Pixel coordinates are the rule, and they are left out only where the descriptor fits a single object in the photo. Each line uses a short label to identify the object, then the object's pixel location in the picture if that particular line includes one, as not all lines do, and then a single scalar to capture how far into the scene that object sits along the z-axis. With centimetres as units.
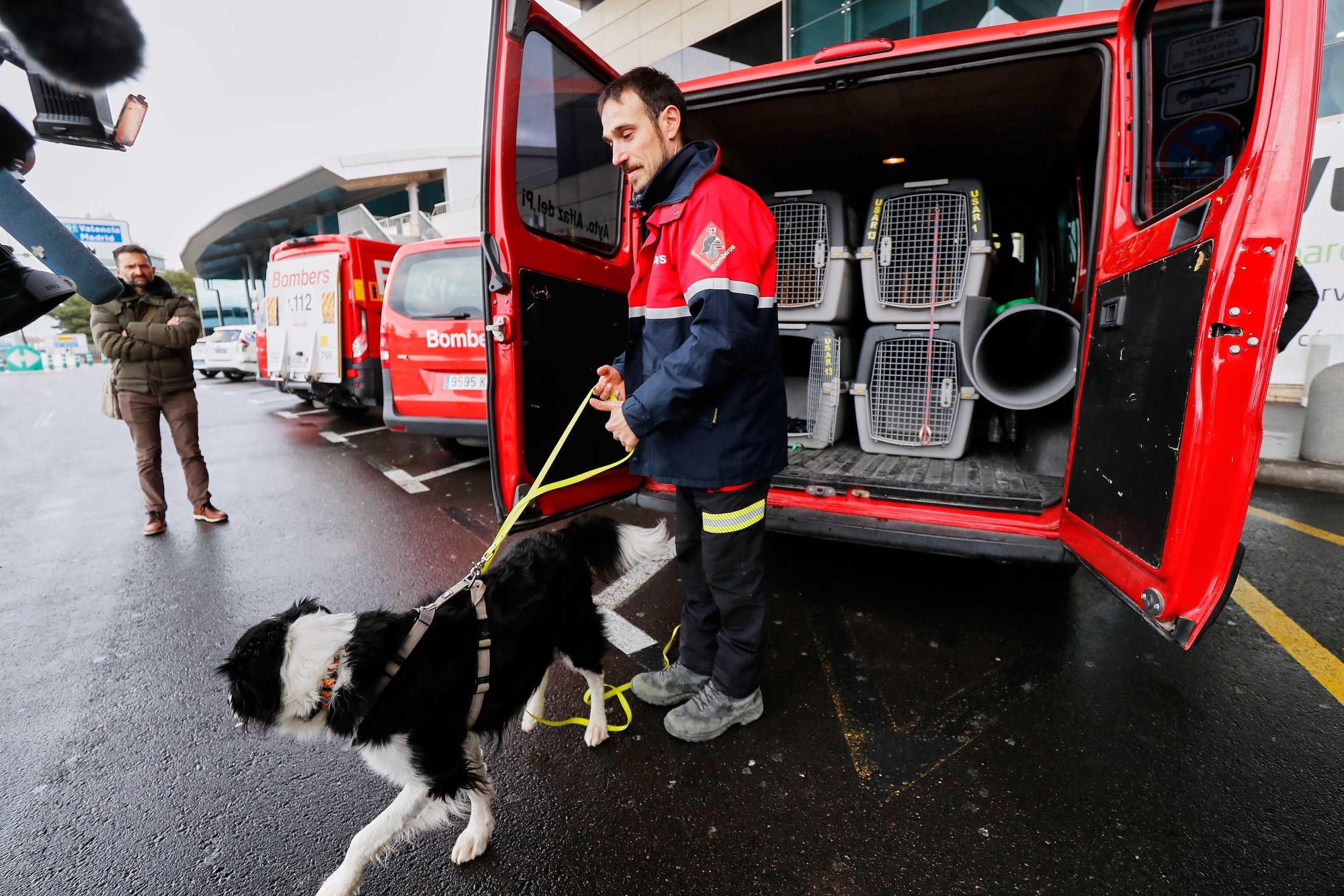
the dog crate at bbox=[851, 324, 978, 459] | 365
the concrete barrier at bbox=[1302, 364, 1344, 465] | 495
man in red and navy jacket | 167
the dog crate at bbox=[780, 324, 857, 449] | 396
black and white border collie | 139
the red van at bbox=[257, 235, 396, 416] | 726
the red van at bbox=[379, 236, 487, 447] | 523
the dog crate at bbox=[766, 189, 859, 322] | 391
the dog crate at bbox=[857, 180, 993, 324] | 361
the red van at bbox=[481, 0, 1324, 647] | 148
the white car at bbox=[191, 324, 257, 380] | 1706
